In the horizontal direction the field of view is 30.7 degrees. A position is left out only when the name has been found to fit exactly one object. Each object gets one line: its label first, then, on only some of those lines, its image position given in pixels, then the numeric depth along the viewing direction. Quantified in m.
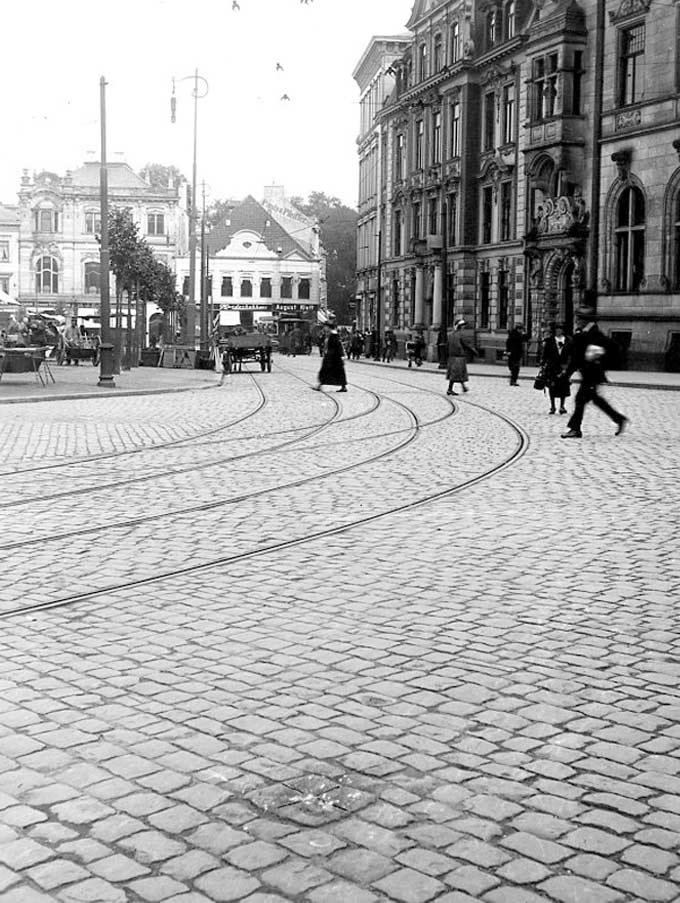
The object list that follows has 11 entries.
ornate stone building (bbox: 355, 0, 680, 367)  39.88
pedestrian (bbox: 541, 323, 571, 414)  21.36
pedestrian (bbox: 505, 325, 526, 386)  34.00
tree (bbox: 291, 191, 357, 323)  120.12
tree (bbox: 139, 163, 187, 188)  123.50
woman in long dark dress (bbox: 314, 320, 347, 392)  28.72
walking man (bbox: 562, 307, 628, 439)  16.75
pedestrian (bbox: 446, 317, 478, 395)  27.03
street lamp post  47.06
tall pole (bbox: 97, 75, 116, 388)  26.61
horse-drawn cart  41.00
